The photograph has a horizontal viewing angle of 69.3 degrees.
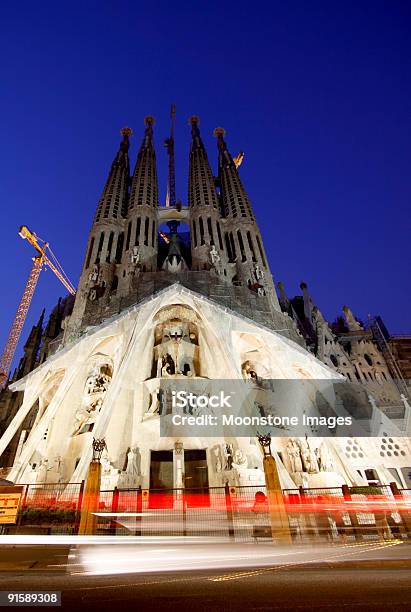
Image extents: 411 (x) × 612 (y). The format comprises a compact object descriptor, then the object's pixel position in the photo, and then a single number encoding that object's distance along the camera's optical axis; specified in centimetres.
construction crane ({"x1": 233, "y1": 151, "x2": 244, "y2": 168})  5826
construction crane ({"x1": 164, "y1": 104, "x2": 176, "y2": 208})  5644
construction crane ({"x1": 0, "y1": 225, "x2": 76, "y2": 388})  4094
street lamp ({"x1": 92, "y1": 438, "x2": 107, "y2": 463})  1114
